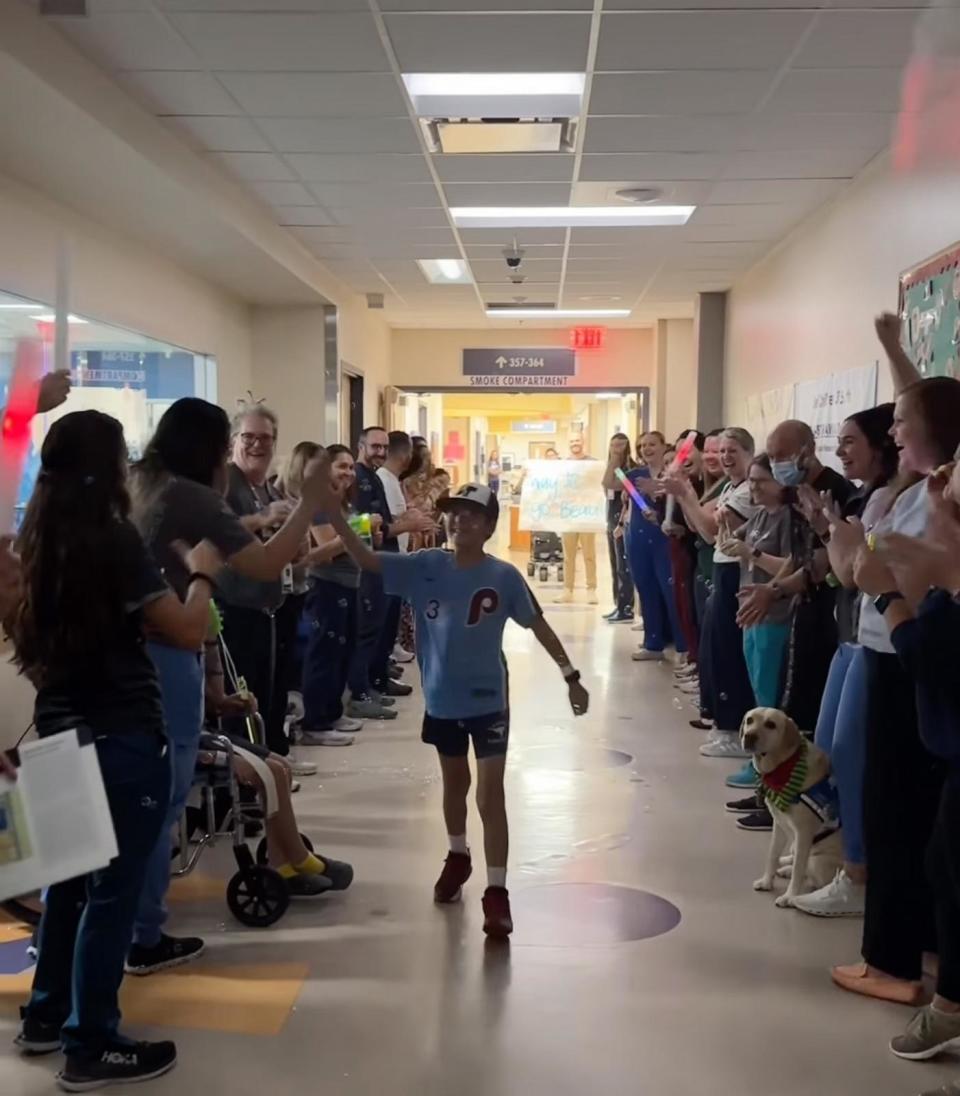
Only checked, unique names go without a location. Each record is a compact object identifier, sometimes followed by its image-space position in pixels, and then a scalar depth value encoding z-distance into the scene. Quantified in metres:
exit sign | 13.10
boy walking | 3.26
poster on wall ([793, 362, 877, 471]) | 5.98
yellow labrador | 3.54
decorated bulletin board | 4.55
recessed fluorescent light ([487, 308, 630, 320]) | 12.20
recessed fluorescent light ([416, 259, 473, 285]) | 9.22
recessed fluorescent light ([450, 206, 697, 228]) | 7.23
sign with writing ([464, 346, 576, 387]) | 13.45
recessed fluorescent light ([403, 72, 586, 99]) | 4.70
